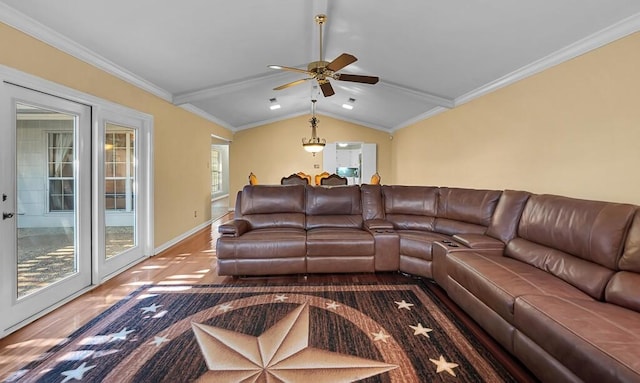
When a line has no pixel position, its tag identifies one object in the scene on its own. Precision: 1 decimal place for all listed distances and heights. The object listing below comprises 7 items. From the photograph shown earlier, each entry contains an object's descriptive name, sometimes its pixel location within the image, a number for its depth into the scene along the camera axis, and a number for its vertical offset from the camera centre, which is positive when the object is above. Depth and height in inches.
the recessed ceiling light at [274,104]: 272.7 +77.0
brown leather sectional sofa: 64.6 -24.3
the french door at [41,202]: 95.0 -6.2
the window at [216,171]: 496.7 +25.5
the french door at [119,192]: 136.7 -3.4
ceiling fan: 122.1 +49.1
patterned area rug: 75.9 -44.8
